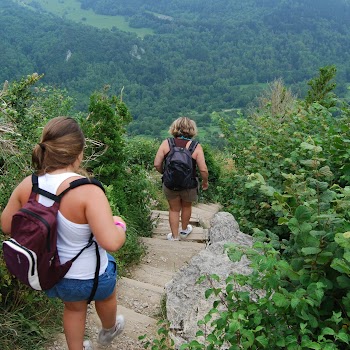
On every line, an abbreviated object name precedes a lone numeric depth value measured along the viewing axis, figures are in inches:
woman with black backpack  203.8
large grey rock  122.0
